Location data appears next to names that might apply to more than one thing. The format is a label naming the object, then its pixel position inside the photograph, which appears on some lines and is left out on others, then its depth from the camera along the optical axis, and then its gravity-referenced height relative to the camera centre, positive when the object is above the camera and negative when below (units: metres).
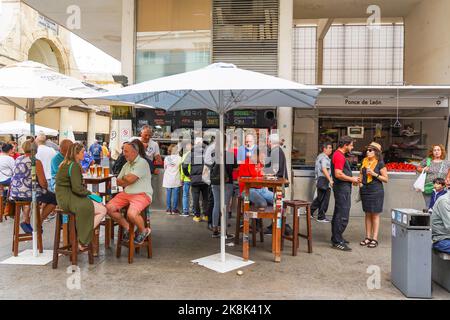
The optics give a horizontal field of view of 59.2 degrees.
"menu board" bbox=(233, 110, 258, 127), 9.27 +0.77
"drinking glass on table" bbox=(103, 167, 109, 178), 6.09 -0.35
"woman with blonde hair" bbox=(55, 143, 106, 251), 4.98 -0.57
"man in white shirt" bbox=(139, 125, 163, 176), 7.25 +0.07
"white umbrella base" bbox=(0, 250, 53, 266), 5.27 -1.52
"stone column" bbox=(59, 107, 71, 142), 24.84 +1.83
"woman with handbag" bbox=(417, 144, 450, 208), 6.59 -0.26
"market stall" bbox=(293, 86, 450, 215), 8.78 +0.66
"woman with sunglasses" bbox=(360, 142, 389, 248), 6.10 -0.49
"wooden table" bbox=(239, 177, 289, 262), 5.33 -0.82
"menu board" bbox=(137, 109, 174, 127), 9.56 +0.79
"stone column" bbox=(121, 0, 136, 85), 9.67 +2.73
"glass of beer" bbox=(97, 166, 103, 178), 6.01 -0.33
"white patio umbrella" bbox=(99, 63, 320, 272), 4.51 +0.80
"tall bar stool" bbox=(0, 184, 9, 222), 8.32 -1.12
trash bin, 4.27 -1.10
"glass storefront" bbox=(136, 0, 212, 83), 9.65 +2.77
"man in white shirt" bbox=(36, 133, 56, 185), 8.37 -0.14
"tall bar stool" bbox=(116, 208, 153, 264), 5.37 -1.30
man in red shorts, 5.48 -0.58
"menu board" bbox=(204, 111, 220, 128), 9.39 +0.75
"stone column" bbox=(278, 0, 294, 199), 9.32 +2.60
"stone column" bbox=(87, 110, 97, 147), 30.24 +1.69
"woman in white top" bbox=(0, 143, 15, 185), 8.31 -0.42
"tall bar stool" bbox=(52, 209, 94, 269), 5.02 -1.22
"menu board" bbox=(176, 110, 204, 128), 9.47 +0.78
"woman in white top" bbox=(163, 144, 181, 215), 8.75 -0.58
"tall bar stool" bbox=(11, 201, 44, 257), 5.54 -1.19
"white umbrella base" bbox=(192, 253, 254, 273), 5.10 -1.50
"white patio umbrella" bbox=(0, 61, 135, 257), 4.80 +0.79
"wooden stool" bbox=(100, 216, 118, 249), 6.04 -1.23
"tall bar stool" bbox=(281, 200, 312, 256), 5.77 -1.11
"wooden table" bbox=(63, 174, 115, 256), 5.65 -1.09
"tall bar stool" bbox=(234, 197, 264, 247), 6.29 -1.18
